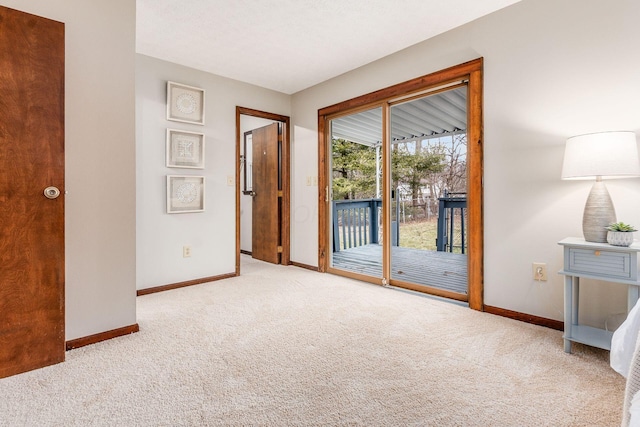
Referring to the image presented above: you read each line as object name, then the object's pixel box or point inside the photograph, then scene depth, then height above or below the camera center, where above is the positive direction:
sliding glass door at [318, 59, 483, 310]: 3.18 +0.43
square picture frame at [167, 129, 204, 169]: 3.19 +0.65
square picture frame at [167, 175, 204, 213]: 3.21 +0.21
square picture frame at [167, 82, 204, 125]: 3.18 +1.12
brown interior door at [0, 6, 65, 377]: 1.60 +0.11
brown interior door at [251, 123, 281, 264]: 4.40 +0.26
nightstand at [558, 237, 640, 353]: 1.67 -0.31
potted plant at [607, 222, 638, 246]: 1.69 -0.11
